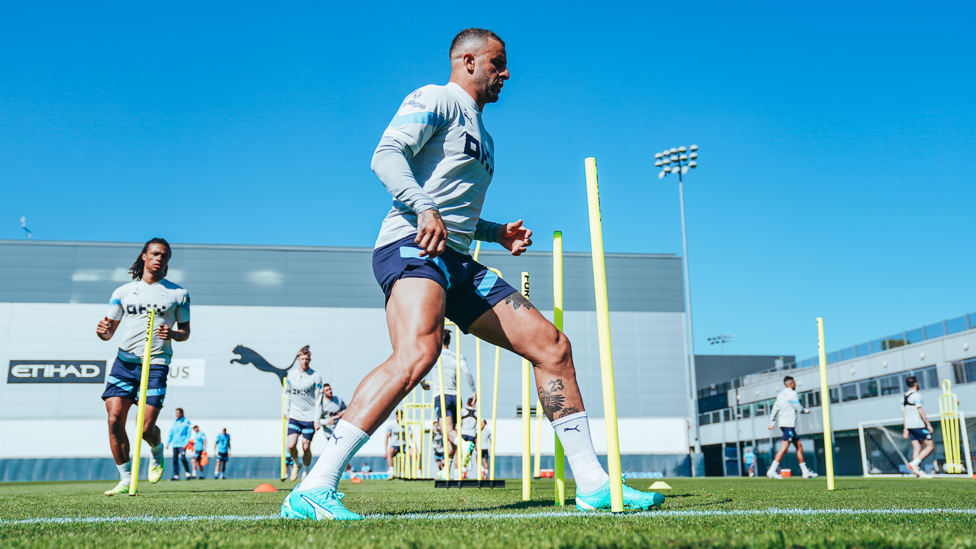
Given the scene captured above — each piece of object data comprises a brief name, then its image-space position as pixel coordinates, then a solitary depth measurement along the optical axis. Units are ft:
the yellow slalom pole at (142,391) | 17.67
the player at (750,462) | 103.35
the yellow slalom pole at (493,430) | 16.33
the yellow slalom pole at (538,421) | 15.57
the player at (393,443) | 45.24
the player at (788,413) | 42.28
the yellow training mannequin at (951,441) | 47.03
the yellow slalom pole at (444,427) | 20.75
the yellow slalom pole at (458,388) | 20.52
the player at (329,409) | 46.60
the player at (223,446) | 70.79
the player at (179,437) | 58.08
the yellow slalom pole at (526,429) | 12.81
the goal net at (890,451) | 70.44
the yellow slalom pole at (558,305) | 10.59
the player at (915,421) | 39.91
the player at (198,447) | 73.26
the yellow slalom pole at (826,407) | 20.02
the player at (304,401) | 38.70
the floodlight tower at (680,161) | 108.85
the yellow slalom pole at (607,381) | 8.41
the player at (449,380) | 31.91
